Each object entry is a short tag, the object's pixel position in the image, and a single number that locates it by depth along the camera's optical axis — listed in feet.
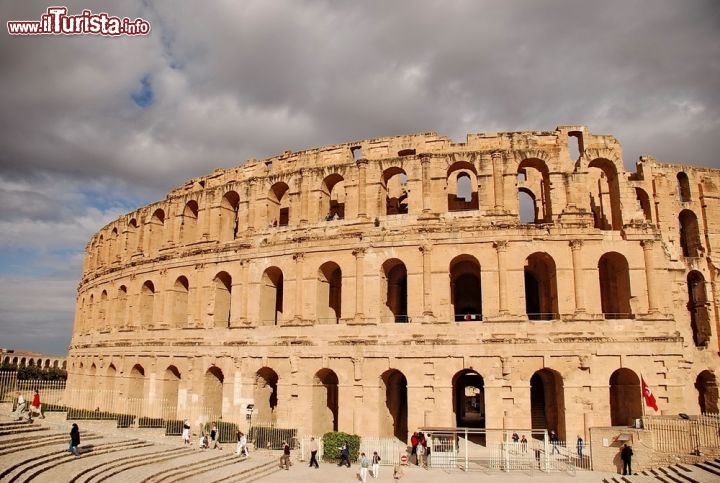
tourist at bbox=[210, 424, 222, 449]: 78.89
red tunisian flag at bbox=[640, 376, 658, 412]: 77.25
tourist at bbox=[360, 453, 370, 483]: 65.31
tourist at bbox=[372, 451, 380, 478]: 68.13
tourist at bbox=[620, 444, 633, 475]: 65.67
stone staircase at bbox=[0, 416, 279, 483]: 55.21
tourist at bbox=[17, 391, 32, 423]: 74.15
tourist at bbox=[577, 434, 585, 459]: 73.61
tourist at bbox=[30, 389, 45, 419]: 82.47
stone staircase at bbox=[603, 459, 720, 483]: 58.44
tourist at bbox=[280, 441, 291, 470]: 72.95
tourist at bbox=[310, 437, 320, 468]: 73.10
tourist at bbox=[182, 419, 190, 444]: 81.04
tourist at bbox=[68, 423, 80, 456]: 62.23
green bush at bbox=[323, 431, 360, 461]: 76.07
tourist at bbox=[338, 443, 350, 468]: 74.38
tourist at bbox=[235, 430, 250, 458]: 76.28
